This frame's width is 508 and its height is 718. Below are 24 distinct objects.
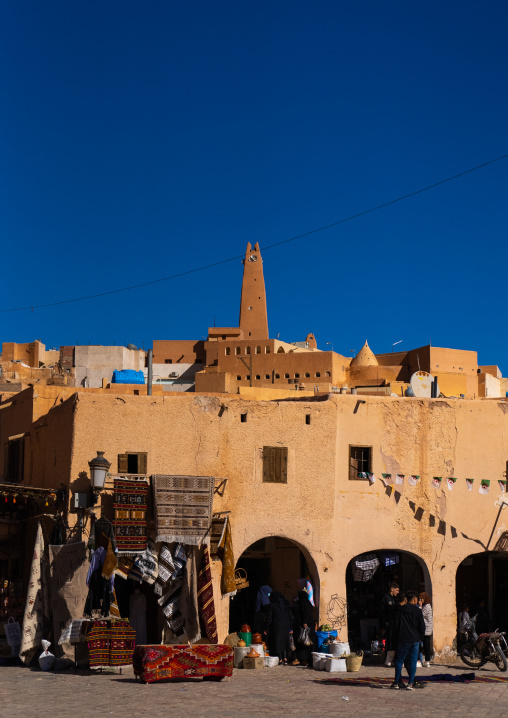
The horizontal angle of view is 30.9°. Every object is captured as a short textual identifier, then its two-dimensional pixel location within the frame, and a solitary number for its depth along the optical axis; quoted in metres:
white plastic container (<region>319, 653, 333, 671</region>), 14.76
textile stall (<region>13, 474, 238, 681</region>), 14.76
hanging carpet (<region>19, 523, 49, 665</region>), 14.88
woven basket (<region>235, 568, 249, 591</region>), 16.08
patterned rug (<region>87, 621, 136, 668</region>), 13.91
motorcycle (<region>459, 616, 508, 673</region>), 14.32
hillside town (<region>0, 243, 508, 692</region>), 15.21
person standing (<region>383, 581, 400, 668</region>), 15.51
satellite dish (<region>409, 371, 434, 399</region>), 20.66
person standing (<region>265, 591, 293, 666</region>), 15.51
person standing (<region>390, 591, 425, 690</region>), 12.01
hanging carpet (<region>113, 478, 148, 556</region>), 15.09
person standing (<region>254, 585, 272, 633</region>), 16.17
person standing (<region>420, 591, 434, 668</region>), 15.56
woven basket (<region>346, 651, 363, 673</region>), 14.59
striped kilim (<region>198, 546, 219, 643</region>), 15.41
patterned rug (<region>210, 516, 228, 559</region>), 15.80
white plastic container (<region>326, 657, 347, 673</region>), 14.52
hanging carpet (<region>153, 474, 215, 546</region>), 15.38
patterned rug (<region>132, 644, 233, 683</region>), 12.66
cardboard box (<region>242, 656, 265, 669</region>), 14.85
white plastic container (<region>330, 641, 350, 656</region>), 15.01
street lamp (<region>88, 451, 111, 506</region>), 15.04
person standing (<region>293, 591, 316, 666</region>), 15.37
